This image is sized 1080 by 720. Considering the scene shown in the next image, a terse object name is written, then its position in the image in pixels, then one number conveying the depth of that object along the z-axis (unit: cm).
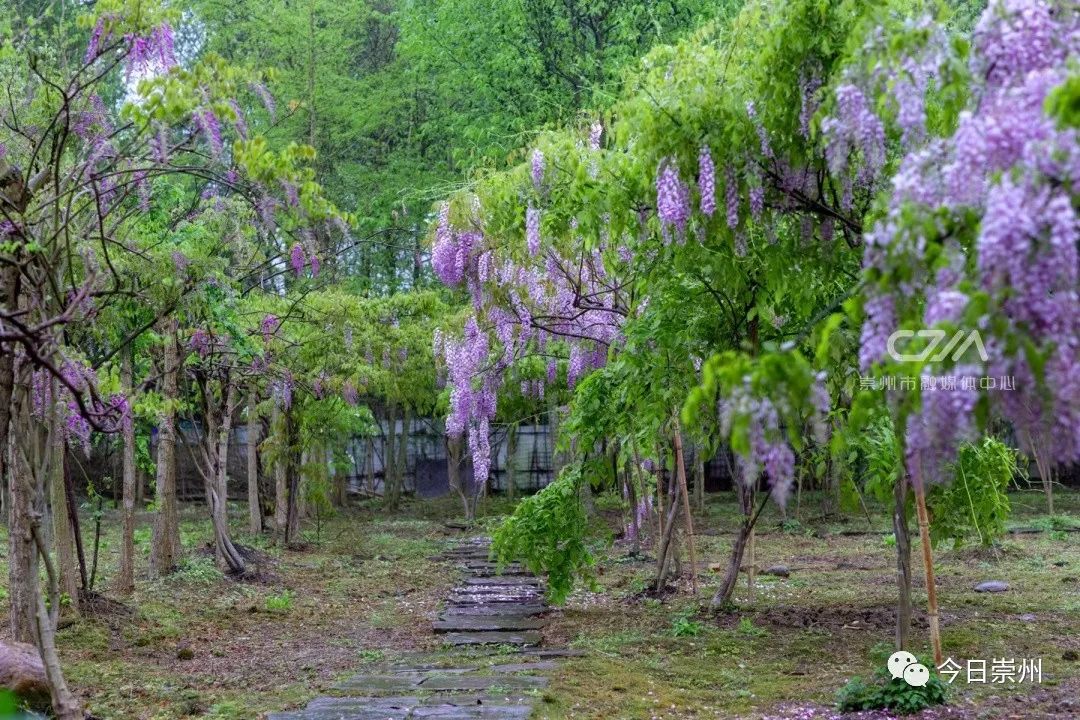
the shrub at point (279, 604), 844
